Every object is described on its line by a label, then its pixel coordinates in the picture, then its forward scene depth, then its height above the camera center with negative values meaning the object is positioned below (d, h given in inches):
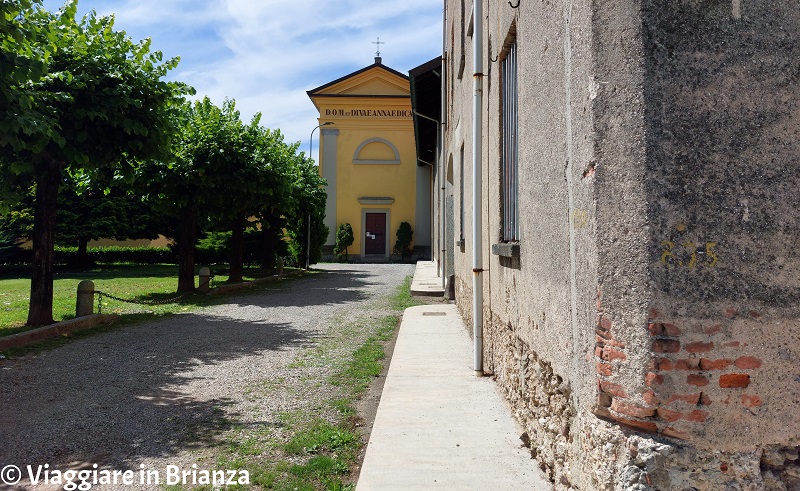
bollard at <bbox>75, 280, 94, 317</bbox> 433.7 -35.9
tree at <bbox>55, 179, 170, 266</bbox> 1131.3 +55.1
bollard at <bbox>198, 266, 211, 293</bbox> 669.9 -36.0
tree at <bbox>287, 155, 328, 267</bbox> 1069.1 +55.7
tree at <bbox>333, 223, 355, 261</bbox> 1540.4 +15.8
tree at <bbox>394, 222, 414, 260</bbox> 1550.2 +15.1
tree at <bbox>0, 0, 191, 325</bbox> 386.6 +86.2
